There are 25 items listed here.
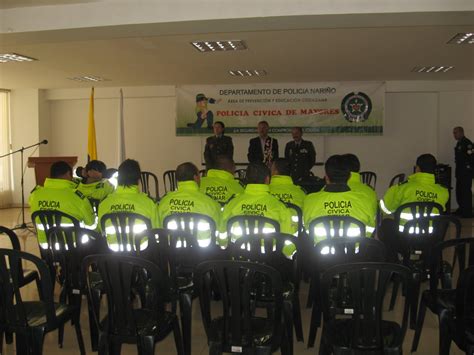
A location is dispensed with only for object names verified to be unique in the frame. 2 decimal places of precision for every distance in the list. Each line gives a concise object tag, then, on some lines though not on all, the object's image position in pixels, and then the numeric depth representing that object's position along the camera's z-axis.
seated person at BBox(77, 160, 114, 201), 5.23
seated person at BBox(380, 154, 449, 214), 4.16
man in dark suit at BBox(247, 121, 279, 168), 8.47
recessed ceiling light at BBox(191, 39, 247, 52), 6.14
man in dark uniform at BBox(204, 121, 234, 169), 8.12
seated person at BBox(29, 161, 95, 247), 3.84
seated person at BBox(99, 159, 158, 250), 3.55
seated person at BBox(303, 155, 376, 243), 3.26
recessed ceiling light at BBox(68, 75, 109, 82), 9.29
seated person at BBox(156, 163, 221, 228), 3.59
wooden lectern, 8.23
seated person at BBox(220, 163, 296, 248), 3.37
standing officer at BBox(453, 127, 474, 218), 9.13
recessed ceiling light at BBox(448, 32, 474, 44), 5.75
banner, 9.95
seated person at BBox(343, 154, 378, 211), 4.33
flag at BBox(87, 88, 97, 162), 9.36
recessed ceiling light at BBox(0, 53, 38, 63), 6.98
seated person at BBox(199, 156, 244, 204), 5.02
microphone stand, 7.84
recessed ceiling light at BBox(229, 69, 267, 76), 8.44
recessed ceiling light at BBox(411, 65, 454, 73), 8.16
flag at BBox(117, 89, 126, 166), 9.64
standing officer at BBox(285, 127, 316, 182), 7.93
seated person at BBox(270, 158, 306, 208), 4.52
